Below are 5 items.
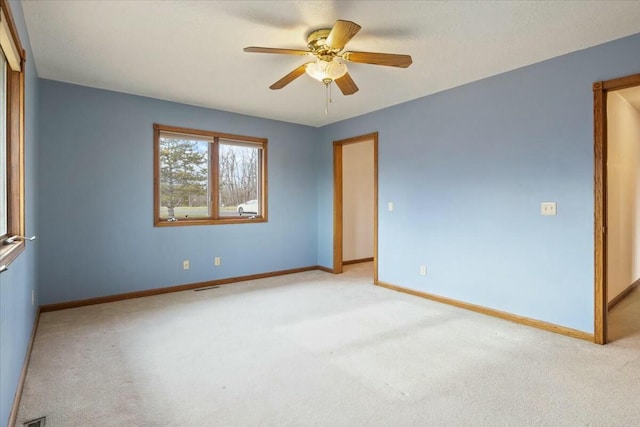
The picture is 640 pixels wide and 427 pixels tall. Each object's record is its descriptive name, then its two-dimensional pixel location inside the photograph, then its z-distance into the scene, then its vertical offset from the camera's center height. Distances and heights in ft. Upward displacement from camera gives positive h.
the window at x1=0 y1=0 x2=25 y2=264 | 6.13 +1.47
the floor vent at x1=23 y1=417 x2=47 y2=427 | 5.59 -3.47
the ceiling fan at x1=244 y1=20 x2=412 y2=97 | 7.77 +3.73
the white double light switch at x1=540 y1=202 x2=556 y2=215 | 9.85 +0.06
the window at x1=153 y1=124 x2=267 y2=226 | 14.14 +1.57
